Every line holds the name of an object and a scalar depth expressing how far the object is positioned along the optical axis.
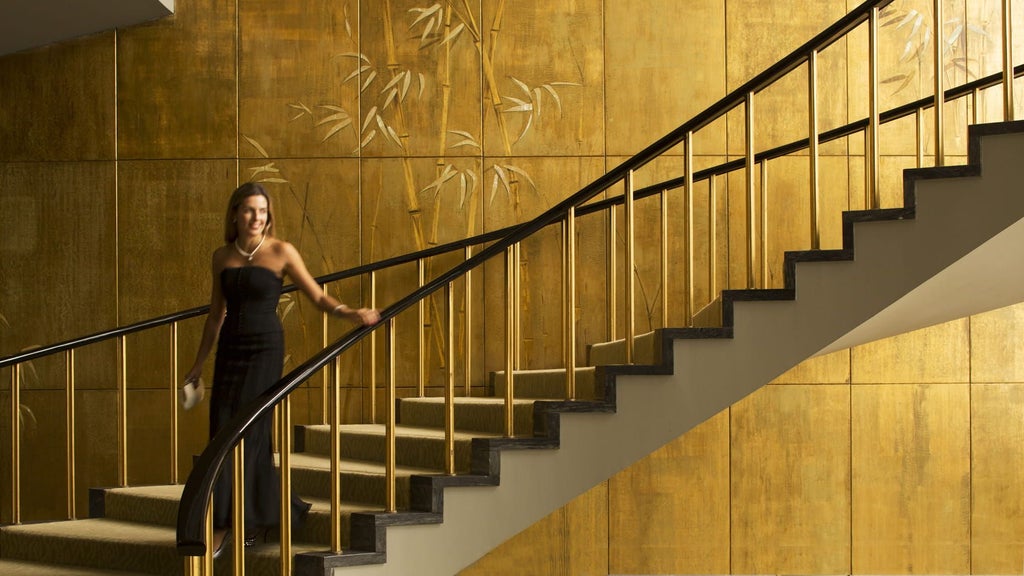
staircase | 3.58
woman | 3.54
